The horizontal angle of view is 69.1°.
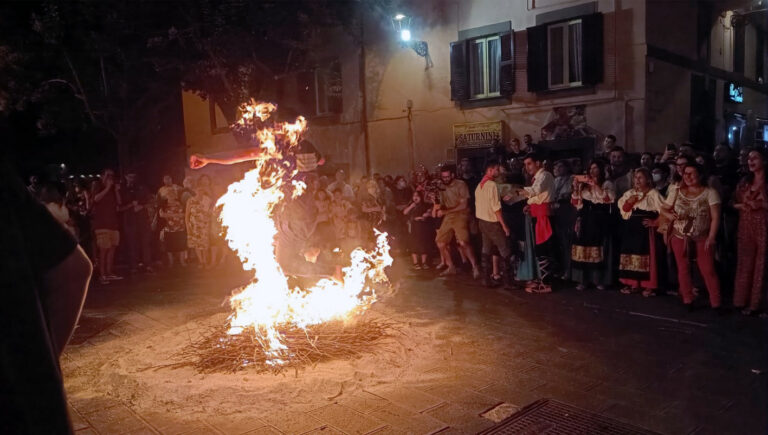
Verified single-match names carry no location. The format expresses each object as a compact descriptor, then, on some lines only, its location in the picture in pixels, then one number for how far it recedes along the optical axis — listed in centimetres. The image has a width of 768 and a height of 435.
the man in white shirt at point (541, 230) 908
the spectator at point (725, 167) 895
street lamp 1636
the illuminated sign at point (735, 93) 1624
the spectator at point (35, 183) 969
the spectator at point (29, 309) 143
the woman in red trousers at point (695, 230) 746
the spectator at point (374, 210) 1259
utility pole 1791
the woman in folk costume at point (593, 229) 896
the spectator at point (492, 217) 924
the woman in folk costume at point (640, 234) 846
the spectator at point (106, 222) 1191
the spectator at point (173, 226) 1300
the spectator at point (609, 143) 1122
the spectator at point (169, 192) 1302
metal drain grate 425
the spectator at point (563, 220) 972
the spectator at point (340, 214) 1207
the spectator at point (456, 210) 1054
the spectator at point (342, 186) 1370
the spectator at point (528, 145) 1343
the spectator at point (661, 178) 891
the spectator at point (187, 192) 1321
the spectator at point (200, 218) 1273
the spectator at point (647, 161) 990
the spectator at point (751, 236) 716
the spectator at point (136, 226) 1269
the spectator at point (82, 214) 1165
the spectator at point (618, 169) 953
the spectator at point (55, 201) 948
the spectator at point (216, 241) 1293
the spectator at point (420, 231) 1191
